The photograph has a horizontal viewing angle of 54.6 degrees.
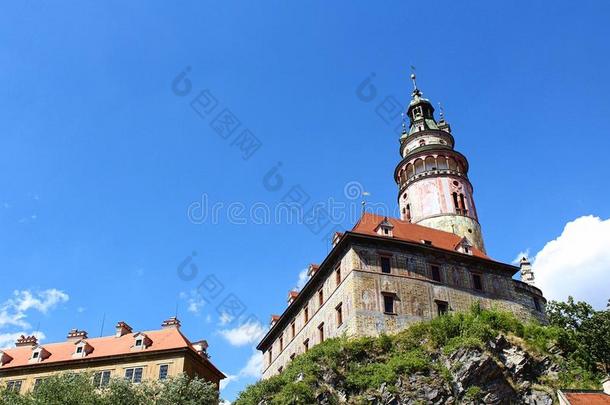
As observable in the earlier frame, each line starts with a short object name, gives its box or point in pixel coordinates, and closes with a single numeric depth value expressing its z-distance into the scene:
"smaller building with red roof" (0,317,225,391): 47.16
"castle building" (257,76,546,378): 36.69
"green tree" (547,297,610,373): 34.50
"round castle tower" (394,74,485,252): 49.88
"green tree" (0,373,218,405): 31.91
